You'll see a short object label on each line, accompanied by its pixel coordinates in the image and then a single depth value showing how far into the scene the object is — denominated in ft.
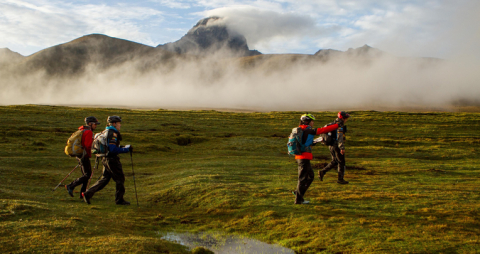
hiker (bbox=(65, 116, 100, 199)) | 50.19
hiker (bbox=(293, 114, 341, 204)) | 43.93
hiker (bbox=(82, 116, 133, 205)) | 45.68
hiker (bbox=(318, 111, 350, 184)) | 59.21
